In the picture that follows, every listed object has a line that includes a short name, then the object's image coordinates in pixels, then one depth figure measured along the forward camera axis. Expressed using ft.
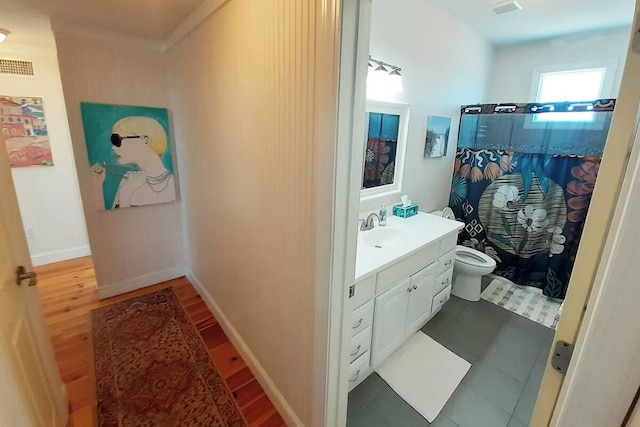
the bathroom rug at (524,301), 8.26
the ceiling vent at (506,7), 7.35
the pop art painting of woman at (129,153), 7.50
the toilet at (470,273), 8.45
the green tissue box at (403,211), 8.20
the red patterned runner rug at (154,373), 5.23
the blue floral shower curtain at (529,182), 8.26
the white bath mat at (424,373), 5.60
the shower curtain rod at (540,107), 7.72
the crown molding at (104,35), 6.58
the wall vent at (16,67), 8.57
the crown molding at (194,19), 5.22
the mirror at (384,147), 7.14
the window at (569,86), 9.39
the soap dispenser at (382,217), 7.53
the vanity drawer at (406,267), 5.47
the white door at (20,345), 2.95
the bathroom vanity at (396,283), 5.27
